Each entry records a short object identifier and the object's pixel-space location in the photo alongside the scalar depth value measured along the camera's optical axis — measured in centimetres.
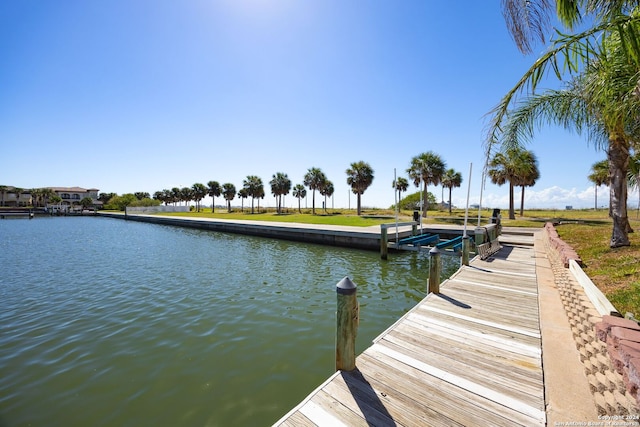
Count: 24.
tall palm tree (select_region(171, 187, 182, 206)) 9061
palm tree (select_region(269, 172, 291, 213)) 6262
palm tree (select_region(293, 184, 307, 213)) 7388
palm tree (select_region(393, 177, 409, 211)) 5249
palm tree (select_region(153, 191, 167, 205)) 9735
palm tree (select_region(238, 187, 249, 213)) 6881
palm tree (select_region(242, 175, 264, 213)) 6756
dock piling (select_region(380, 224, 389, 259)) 1371
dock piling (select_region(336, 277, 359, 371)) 355
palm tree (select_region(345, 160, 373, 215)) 4688
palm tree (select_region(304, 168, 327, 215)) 6016
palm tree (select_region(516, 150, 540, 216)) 3541
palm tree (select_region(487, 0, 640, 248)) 367
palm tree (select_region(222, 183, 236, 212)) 7800
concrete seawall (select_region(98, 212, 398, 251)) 1714
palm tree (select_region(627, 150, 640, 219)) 1337
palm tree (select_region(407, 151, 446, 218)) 3519
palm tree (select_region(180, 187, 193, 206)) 8539
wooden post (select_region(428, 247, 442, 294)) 653
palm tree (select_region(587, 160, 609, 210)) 3144
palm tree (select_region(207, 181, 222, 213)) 7762
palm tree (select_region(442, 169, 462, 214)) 4744
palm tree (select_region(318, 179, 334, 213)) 6088
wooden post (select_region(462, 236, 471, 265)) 908
